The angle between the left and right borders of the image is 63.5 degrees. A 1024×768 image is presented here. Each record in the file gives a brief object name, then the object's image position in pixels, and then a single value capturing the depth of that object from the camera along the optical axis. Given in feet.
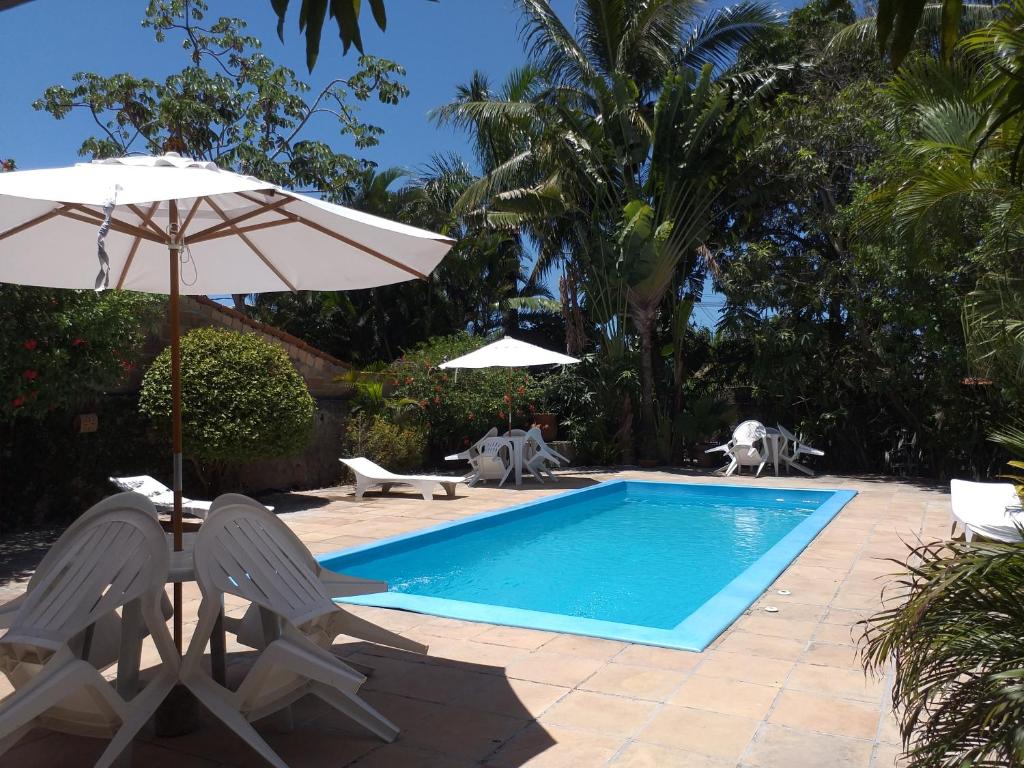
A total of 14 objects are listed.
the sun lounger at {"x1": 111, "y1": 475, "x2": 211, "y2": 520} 29.14
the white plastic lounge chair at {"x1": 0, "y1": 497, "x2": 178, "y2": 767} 9.65
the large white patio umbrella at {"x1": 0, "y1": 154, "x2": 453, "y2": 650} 10.44
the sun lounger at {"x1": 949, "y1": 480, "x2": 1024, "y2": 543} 19.16
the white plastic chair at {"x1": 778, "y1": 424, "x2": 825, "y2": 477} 49.60
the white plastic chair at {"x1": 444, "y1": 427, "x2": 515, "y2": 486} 45.24
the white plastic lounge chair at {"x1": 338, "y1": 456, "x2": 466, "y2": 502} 38.55
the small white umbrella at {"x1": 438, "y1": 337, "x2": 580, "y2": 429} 44.14
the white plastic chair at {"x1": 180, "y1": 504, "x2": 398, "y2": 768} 10.12
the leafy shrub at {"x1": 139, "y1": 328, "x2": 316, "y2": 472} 32.89
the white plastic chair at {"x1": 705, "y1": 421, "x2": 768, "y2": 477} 49.83
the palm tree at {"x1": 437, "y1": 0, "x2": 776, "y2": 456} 54.34
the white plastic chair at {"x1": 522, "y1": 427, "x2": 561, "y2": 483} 45.98
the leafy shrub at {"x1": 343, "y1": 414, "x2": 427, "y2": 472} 45.85
